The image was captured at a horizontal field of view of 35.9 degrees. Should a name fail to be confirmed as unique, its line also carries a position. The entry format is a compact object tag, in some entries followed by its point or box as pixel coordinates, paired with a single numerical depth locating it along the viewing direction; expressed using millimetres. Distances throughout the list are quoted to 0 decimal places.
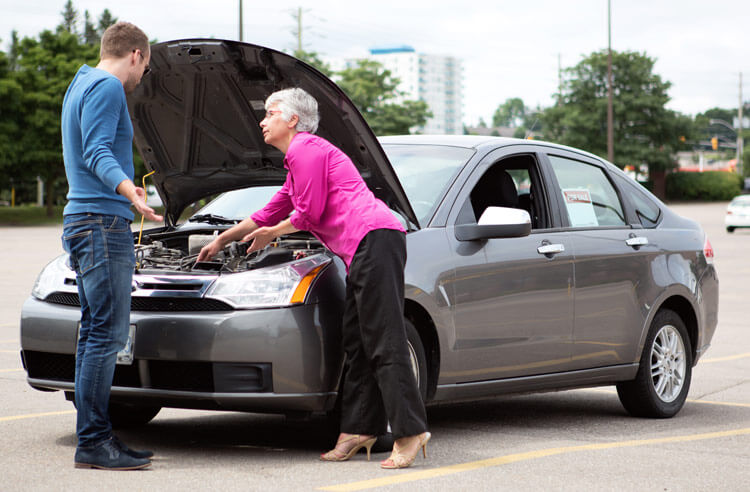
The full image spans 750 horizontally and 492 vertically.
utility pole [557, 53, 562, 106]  89325
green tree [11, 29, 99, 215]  50094
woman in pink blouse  5133
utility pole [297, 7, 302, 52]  76744
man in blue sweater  4992
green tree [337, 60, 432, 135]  70688
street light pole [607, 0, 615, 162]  52200
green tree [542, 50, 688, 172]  86438
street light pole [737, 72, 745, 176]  103062
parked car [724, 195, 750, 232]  41906
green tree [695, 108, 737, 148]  165788
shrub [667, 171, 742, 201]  89062
